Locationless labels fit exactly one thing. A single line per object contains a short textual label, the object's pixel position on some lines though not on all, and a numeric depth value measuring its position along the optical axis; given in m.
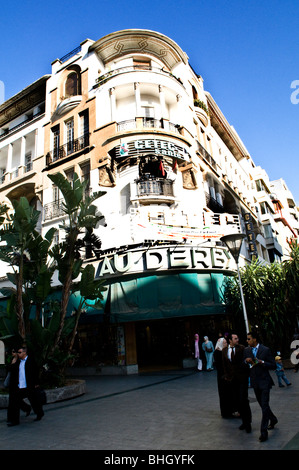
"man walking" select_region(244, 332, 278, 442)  4.96
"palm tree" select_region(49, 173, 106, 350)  10.81
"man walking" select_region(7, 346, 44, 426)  7.05
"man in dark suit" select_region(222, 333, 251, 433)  5.50
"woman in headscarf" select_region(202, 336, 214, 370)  14.56
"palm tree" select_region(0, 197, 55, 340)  10.52
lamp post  11.54
